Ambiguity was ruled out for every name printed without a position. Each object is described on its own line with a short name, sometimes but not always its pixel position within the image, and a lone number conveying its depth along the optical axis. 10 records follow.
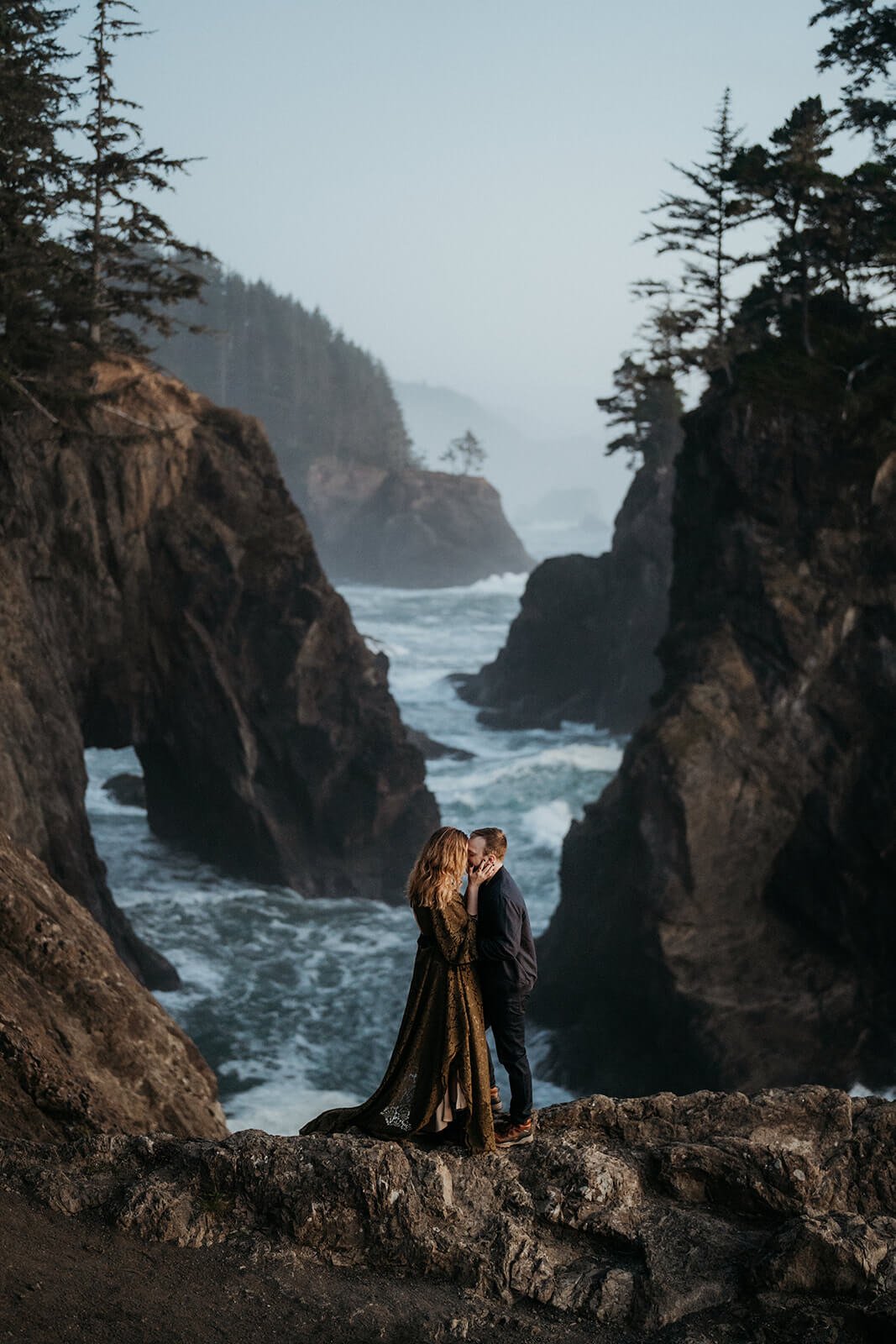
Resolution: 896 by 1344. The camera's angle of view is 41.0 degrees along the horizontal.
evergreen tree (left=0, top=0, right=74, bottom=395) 23.20
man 7.60
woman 7.54
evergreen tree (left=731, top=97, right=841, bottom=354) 27.20
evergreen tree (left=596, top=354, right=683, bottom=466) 54.44
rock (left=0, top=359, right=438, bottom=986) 25.59
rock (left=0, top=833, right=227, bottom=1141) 9.20
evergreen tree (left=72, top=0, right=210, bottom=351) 28.19
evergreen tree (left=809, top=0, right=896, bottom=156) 28.94
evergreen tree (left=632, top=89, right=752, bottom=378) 30.27
